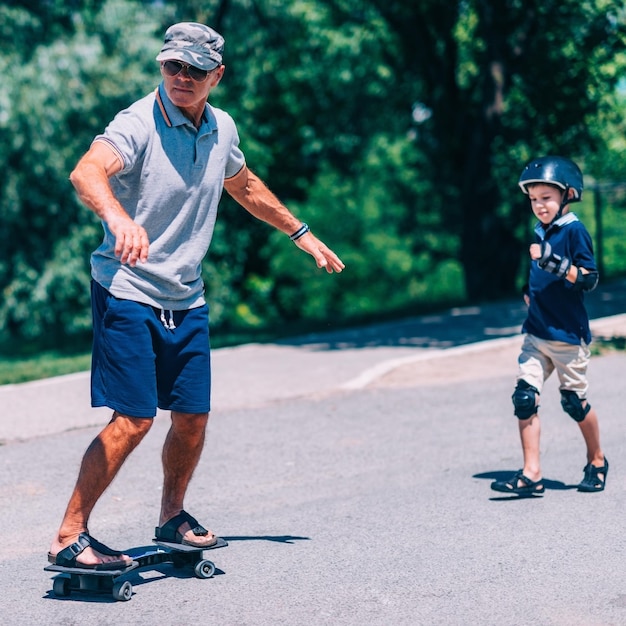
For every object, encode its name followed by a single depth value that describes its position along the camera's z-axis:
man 8.23
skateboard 8.08
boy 10.90
